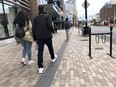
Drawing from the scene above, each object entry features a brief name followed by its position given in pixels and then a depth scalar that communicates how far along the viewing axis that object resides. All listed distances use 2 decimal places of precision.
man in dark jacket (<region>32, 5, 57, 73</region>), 2.58
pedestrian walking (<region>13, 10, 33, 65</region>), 2.80
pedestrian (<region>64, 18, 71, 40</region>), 7.28
